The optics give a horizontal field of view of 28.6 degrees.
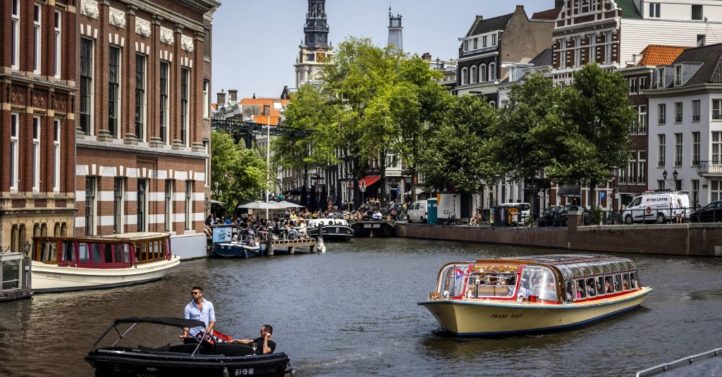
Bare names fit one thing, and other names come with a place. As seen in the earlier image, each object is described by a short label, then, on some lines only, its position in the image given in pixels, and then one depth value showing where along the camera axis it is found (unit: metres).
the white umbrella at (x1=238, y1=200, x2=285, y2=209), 107.00
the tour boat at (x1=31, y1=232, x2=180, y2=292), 54.38
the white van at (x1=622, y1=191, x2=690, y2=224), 92.81
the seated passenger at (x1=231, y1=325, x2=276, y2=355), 34.97
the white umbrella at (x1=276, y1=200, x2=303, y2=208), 108.88
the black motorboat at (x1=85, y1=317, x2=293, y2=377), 31.88
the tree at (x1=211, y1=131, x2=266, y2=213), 117.25
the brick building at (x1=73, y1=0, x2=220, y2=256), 66.00
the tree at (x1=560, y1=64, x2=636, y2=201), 100.12
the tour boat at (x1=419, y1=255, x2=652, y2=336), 45.56
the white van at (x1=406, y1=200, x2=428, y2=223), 125.62
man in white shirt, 35.69
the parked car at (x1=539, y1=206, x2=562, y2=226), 102.06
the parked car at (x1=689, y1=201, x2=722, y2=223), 88.38
